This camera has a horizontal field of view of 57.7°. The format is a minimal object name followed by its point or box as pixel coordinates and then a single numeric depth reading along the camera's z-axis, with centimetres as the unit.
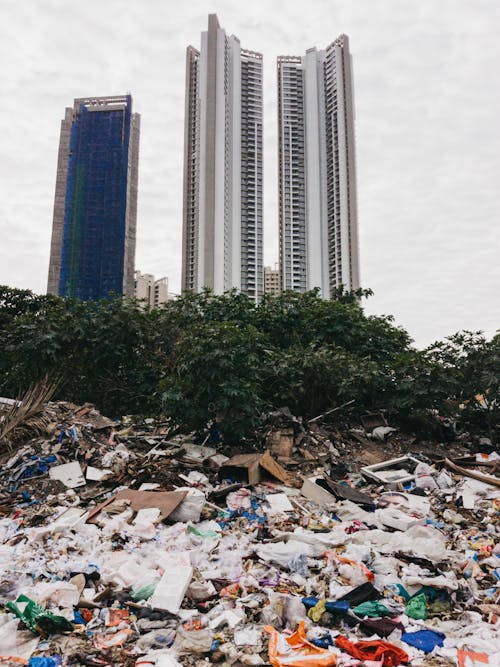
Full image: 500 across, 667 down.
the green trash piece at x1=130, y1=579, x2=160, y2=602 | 307
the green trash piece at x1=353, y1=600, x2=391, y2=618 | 286
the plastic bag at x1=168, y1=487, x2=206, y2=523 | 445
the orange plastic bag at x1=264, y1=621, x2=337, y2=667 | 236
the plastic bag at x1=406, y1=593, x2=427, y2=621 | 288
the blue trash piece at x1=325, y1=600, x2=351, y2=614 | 283
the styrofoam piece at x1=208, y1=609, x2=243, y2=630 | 275
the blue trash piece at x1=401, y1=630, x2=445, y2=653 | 256
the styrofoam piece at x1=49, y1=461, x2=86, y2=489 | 540
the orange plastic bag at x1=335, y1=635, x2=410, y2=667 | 241
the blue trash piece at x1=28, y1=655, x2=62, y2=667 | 237
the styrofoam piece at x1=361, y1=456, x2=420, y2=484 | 589
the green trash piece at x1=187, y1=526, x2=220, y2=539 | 412
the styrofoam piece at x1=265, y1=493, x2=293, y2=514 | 481
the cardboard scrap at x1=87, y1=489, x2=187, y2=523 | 442
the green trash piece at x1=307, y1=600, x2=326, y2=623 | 281
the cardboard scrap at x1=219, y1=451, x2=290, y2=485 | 561
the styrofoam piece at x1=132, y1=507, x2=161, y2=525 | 429
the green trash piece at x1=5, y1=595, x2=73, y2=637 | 267
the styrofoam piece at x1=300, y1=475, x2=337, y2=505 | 516
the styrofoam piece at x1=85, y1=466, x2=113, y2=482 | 551
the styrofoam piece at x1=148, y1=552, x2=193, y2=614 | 292
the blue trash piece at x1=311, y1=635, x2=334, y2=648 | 257
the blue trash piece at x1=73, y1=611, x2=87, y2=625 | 280
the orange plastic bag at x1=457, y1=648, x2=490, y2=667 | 238
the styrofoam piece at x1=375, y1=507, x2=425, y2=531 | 434
